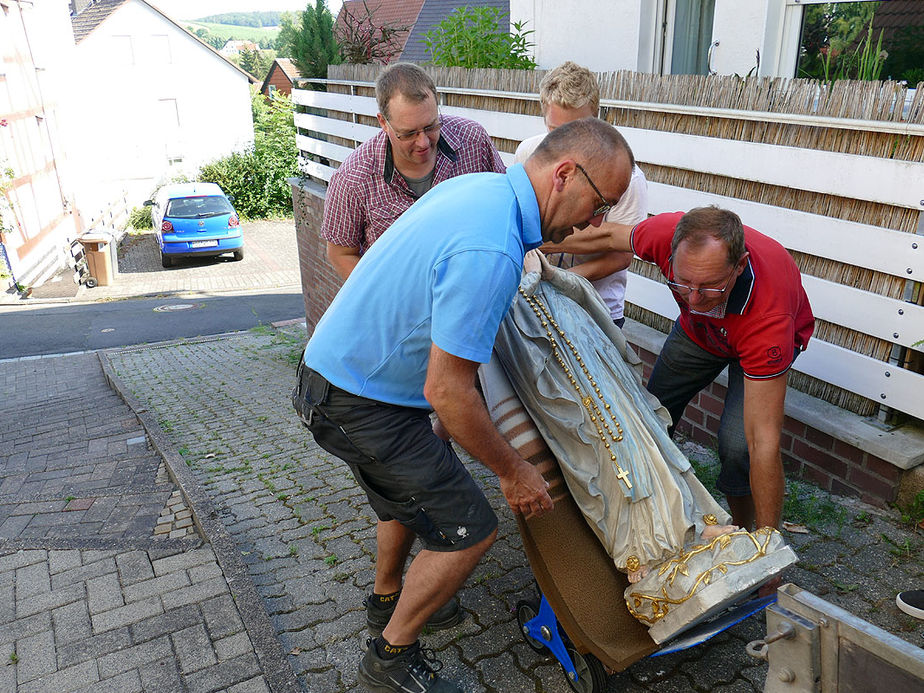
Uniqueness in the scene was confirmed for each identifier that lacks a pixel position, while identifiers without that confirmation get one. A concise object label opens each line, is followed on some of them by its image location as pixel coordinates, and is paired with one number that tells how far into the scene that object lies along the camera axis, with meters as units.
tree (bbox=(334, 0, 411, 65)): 8.34
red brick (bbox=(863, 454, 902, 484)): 3.67
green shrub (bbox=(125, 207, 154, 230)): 31.72
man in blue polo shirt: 2.18
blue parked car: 22.80
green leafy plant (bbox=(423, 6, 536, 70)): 6.71
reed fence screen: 3.50
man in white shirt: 3.58
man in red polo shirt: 2.75
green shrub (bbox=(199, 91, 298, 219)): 32.66
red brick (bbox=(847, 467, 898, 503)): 3.71
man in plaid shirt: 3.47
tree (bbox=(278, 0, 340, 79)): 8.48
